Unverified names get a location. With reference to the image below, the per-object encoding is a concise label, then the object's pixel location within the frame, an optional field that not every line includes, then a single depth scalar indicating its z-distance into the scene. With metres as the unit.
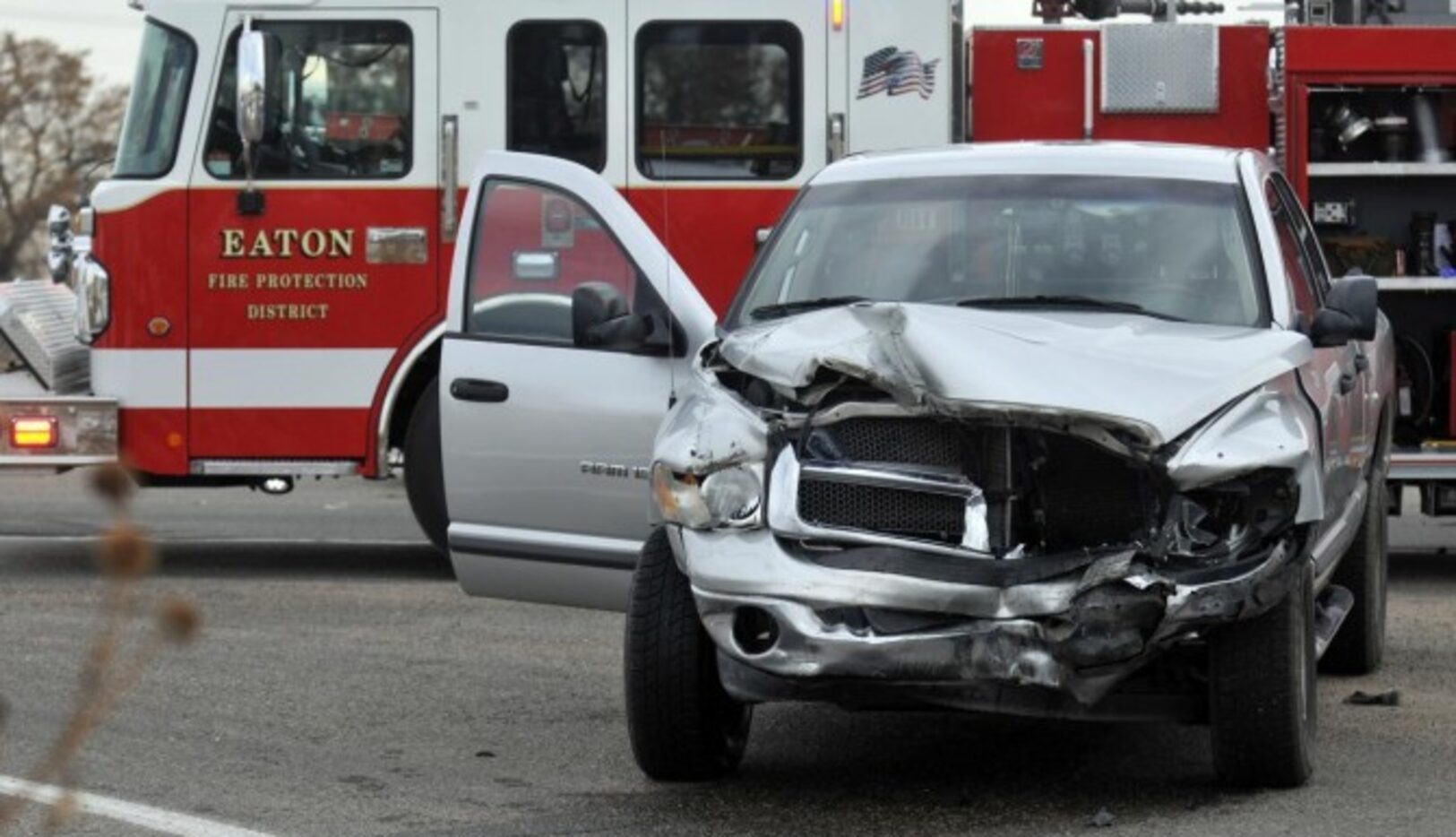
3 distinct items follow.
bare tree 124.96
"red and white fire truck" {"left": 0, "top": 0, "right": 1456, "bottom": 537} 21.46
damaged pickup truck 10.81
